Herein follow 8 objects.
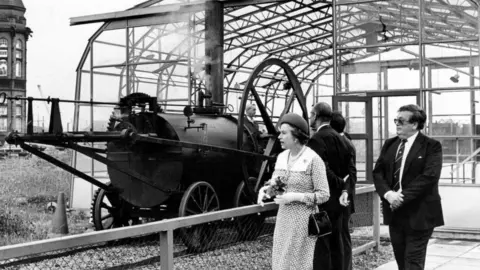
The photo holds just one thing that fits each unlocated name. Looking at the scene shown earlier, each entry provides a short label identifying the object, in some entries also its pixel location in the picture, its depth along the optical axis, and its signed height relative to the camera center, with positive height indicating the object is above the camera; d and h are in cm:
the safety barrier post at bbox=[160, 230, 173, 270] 399 -66
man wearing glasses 500 -37
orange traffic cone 1127 -131
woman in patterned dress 433 -36
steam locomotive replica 860 -21
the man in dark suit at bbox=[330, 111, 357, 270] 536 -50
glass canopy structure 1134 +163
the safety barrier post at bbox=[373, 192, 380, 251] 809 -98
